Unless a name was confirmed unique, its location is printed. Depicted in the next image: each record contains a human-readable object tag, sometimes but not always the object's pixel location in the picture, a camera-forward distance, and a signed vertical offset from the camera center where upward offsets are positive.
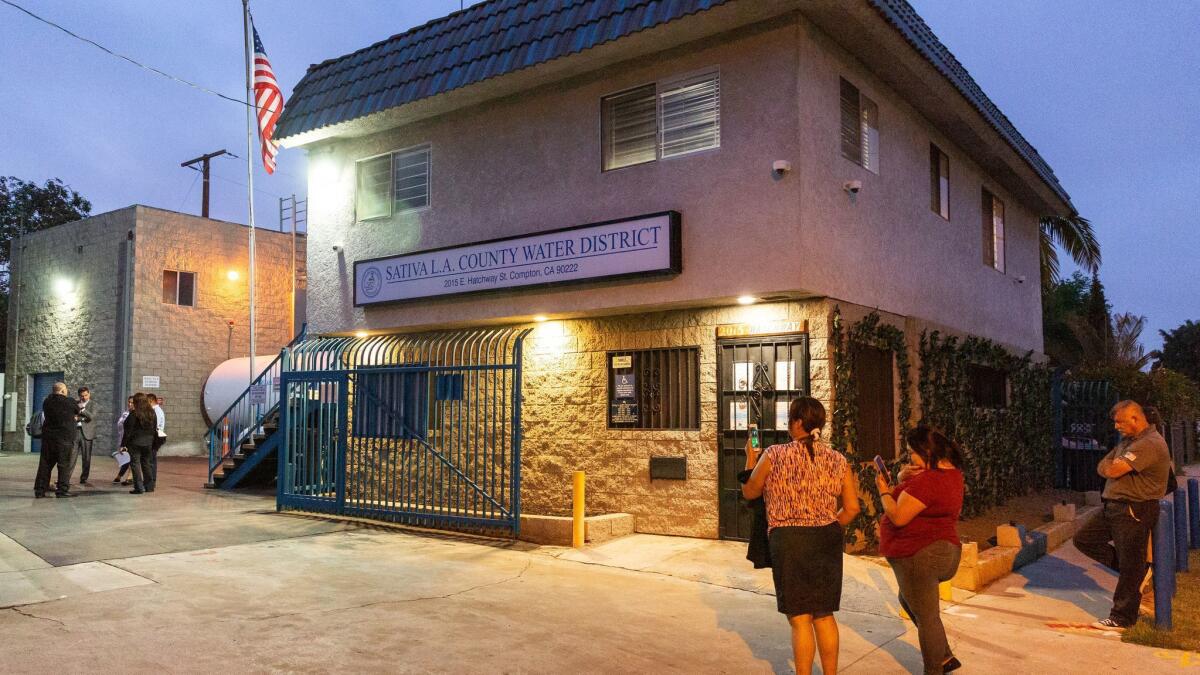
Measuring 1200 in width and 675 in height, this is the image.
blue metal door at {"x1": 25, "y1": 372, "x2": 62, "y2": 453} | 25.05 +0.07
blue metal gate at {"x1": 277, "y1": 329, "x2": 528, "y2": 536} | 10.77 -0.43
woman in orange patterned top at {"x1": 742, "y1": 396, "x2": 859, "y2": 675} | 4.88 -0.77
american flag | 16.16 +5.37
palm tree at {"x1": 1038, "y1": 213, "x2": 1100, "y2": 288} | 20.69 +3.52
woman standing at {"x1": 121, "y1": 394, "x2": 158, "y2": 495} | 13.98 -0.66
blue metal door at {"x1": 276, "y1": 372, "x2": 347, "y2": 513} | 11.81 -0.73
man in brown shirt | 6.68 -0.77
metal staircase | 14.84 -0.92
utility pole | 33.54 +8.64
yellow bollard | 9.60 -1.36
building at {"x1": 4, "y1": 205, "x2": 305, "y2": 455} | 22.42 +2.19
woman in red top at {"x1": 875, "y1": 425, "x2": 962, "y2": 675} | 5.16 -0.79
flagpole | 19.48 +5.47
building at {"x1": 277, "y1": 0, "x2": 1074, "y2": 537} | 9.55 +2.31
